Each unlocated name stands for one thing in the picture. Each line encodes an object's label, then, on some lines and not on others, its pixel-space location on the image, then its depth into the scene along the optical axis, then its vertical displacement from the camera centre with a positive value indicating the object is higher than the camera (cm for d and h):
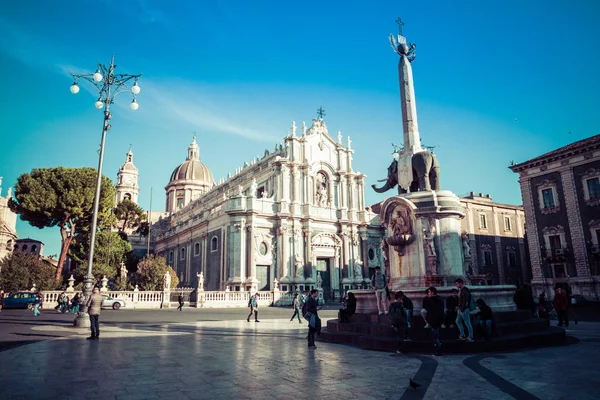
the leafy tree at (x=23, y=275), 3372 +127
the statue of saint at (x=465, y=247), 1205 +101
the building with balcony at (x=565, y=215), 2914 +478
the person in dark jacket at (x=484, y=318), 886 -77
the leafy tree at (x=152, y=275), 3656 +115
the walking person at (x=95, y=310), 1134 -57
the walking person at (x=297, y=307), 1861 -95
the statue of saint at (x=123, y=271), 3888 +165
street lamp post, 1481 +653
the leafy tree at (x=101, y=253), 3937 +346
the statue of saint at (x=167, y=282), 3238 +44
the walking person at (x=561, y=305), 1373 -78
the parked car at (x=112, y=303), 2928 -98
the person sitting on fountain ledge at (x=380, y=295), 1083 -28
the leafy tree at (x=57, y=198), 3522 +775
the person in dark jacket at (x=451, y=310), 930 -60
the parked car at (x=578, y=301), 2645 -131
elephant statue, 1271 +337
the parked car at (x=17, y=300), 3127 -72
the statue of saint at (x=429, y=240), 1145 +117
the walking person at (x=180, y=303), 2834 -104
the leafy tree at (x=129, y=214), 4897 +878
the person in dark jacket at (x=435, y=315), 834 -63
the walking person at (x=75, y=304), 2581 -90
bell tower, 6900 +1778
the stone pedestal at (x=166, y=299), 3159 -88
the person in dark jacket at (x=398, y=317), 859 -68
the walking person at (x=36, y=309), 2211 -100
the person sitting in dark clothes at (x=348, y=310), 1159 -69
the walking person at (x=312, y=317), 989 -77
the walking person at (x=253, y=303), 1856 -74
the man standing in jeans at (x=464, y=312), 871 -60
